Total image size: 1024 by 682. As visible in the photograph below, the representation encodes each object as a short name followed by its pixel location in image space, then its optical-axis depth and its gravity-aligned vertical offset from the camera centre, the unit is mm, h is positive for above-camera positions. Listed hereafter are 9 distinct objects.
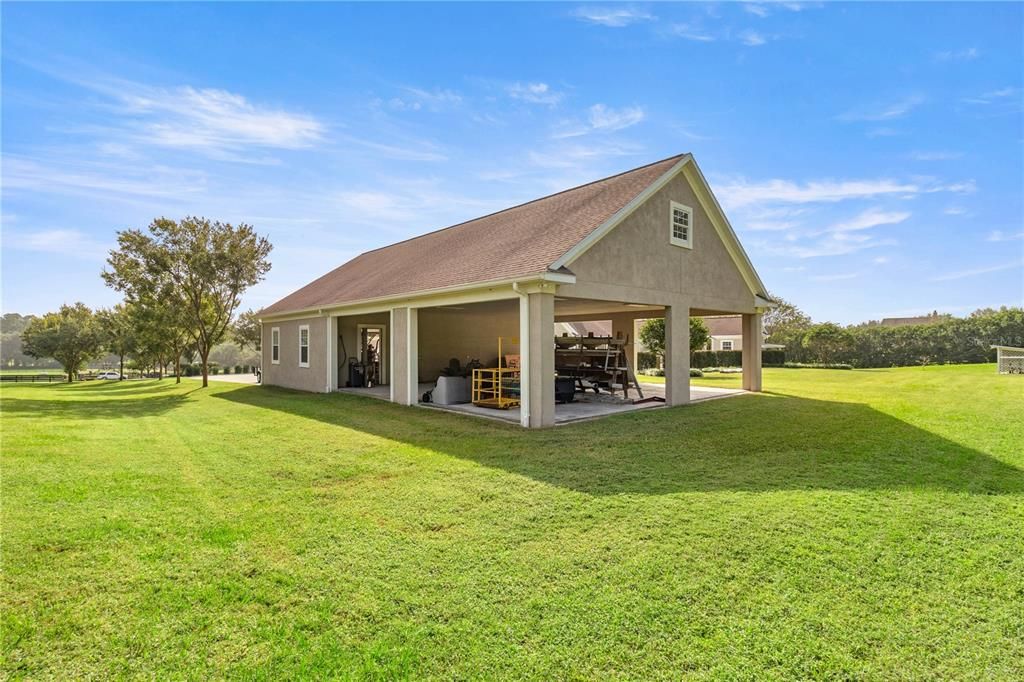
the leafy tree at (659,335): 28572 +435
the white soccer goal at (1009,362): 22844 -1072
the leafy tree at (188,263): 19719 +3419
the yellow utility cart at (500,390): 11719 -1139
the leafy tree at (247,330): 41219 +1391
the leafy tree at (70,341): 34000 +535
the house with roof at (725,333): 44469 +770
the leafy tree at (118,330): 30719 +1124
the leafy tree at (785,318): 57406 +2762
